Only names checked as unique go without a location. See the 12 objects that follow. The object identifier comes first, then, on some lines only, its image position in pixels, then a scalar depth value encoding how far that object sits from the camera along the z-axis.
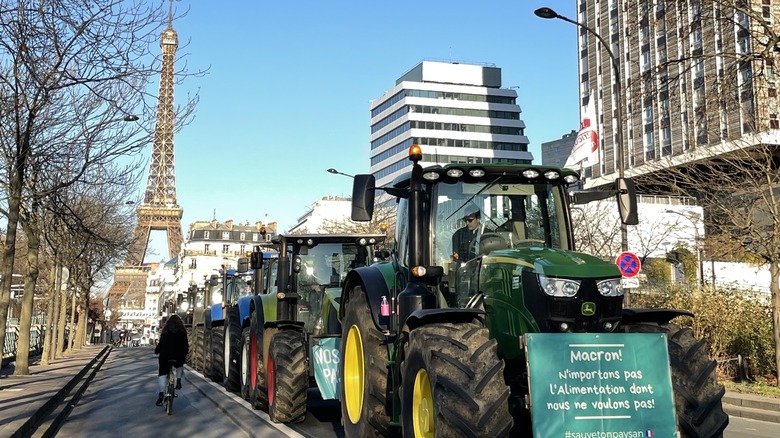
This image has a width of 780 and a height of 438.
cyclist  13.94
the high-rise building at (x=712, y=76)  14.65
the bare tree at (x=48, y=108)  10.38
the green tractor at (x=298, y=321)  11.09
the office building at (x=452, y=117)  107.25
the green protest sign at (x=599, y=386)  5.59
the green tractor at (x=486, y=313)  5.68
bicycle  13.23
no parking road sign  16.94
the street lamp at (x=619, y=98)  17.28
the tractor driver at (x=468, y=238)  7.20
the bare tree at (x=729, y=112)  14.77
